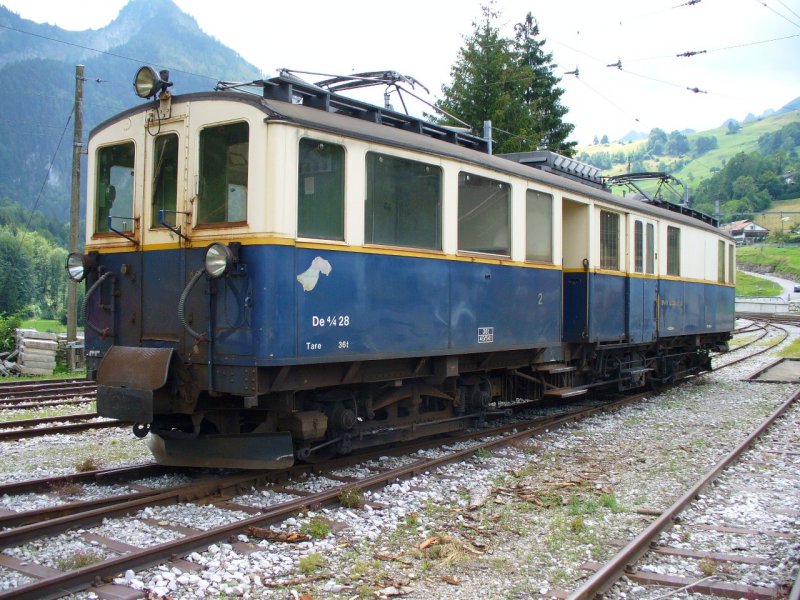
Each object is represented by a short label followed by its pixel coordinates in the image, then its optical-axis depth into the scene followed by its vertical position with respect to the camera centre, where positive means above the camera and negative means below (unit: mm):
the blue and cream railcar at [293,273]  6086 +412
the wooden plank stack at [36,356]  17062 -972
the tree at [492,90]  22391 +7149
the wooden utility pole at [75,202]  16617 +2647
